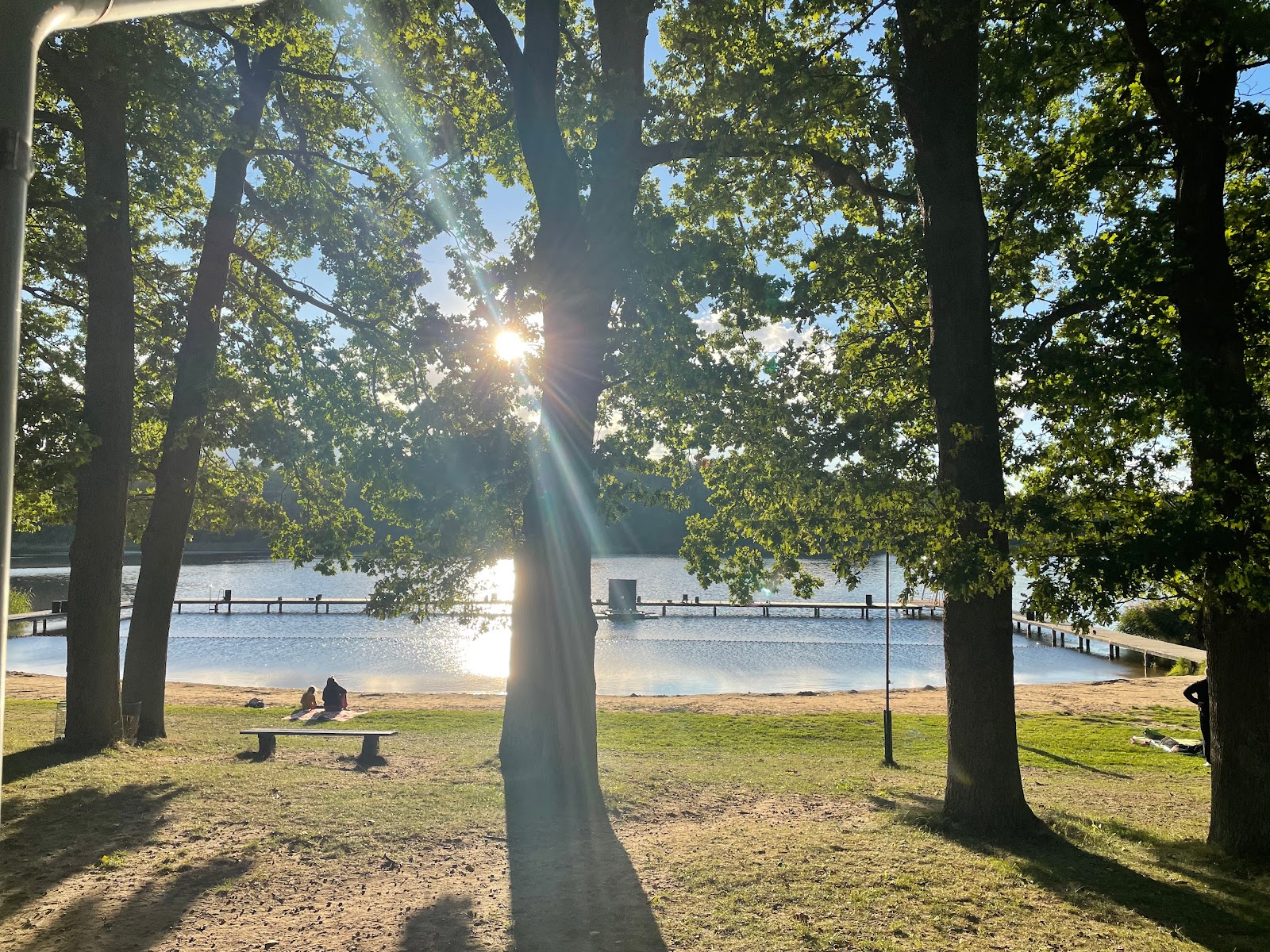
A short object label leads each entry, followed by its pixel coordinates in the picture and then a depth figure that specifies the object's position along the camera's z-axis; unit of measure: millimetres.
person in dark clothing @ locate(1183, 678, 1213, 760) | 11133
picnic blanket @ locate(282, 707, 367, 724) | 17833
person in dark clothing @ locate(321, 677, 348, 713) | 19047
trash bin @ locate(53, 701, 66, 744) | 12688
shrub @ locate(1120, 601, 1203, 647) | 39750
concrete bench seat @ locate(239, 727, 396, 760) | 12664
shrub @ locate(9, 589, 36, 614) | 46875
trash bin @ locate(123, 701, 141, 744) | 13156
